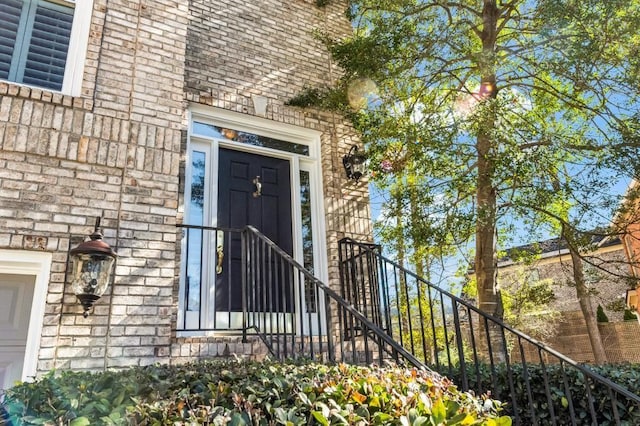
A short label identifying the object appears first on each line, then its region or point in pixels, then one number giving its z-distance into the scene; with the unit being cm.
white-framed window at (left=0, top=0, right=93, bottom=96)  320
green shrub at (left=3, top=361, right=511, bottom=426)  129
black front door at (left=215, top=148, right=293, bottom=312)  389
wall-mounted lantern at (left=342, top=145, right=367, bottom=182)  462
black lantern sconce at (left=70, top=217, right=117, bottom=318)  267
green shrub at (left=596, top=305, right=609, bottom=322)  1135
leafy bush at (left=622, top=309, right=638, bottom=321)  1153
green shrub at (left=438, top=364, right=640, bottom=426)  294
